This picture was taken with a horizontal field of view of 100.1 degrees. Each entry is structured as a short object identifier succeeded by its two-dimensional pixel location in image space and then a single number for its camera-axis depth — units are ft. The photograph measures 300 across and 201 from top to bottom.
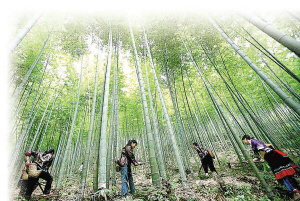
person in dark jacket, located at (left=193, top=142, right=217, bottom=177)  13.54
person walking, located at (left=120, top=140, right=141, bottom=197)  8.41
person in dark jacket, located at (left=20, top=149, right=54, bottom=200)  8.16
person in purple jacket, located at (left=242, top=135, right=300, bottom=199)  7.41
